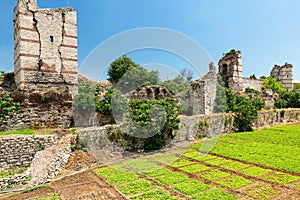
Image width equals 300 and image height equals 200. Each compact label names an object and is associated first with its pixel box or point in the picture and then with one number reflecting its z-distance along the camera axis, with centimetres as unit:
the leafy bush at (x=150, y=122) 1256
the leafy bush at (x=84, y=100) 1608
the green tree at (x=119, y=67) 3173
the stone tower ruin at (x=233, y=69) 3225
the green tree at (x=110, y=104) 1653
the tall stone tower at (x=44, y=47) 1521
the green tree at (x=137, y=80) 2178
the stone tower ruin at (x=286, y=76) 4462
